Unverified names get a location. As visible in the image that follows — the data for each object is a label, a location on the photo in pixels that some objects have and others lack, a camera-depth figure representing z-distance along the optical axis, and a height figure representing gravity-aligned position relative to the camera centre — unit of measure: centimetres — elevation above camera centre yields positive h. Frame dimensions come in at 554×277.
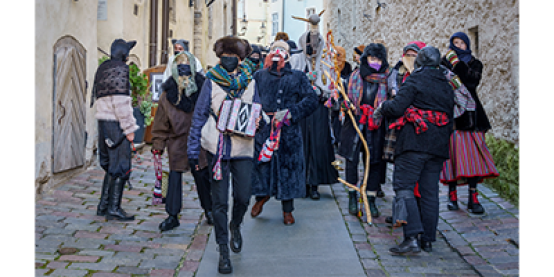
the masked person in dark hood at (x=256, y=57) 890 +128
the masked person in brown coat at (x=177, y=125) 555 +9
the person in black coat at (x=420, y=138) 492 -3
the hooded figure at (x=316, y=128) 695 +8
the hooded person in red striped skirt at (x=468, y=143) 626 -9
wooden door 792 +43
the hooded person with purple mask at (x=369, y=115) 609 +22
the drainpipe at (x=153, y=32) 1594 +297
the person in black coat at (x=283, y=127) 586 +8
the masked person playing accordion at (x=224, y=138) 444 -4
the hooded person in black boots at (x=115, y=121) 599 +13
